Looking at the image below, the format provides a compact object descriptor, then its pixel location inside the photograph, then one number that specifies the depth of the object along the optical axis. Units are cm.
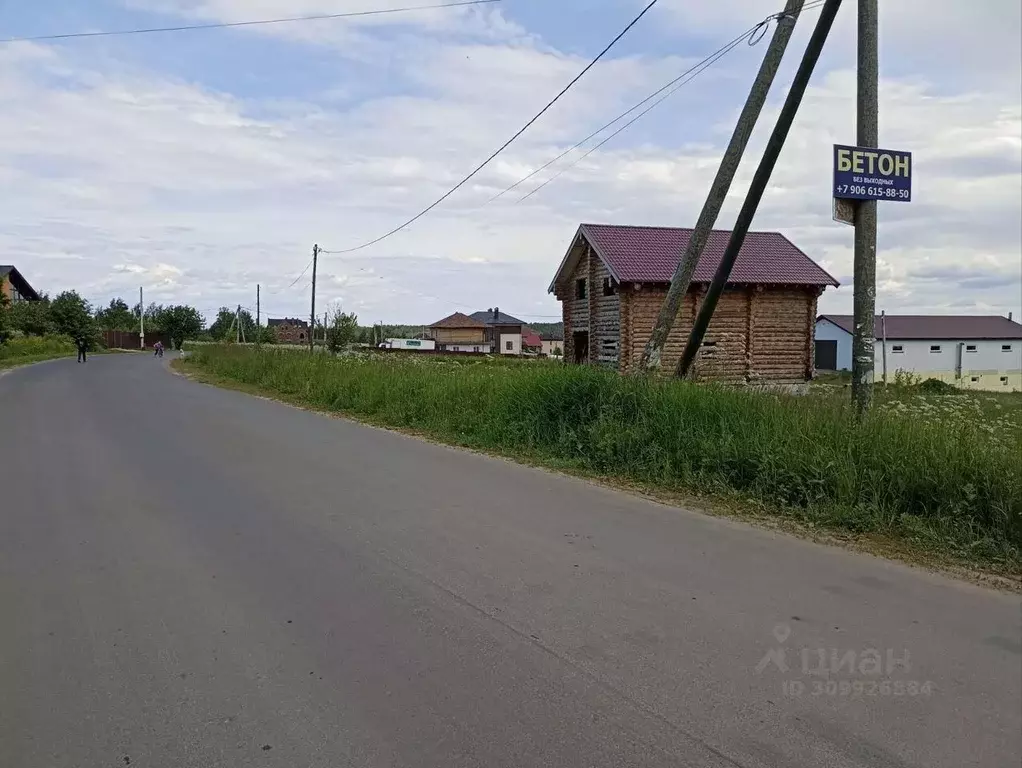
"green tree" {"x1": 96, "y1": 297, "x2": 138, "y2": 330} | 10819
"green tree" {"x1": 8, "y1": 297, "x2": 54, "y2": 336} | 6277
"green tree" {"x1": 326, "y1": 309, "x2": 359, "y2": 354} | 5122
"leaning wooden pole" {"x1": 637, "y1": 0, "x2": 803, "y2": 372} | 1115
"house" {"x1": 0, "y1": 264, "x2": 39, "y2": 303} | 7262
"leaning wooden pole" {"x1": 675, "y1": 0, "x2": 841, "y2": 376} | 1032
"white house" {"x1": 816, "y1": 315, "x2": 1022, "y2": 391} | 5859
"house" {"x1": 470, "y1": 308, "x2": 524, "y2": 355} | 10225
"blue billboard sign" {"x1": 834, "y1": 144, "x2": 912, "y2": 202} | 833
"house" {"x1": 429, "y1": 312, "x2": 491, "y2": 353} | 10375
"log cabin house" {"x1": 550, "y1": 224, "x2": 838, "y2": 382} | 2494
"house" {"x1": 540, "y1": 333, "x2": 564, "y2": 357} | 10839
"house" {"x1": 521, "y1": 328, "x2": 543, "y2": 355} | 10496
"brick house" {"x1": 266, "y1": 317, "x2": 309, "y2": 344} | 12306
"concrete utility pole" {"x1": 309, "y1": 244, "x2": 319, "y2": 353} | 4489
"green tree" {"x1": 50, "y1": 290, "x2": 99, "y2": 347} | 7119
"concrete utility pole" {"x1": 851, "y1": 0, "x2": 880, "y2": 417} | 858
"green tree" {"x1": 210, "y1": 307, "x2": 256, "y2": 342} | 11112
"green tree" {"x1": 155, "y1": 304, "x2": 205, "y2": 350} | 9950
